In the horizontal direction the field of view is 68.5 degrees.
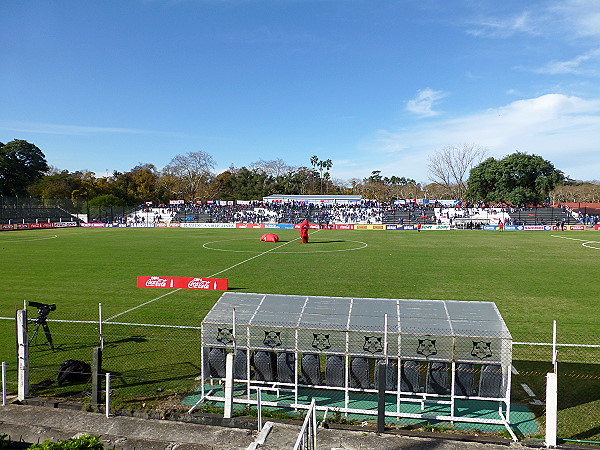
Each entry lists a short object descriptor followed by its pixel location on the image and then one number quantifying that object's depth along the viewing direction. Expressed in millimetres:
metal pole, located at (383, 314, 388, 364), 8430
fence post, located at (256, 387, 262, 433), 7523
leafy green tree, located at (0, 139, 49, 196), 82250
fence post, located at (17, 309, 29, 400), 8914
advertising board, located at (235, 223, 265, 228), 66938
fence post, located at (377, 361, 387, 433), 7547
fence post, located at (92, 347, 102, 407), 8547
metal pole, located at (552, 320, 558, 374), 8589
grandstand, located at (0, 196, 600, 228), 67250
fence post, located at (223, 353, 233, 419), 7793
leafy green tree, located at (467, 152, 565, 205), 76125
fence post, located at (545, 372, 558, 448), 6922
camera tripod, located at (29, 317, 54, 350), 11844
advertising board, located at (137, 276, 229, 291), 18047
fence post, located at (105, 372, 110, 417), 8073
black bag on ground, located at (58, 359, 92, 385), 9828
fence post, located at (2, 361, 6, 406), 8204
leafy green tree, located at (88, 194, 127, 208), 80812
